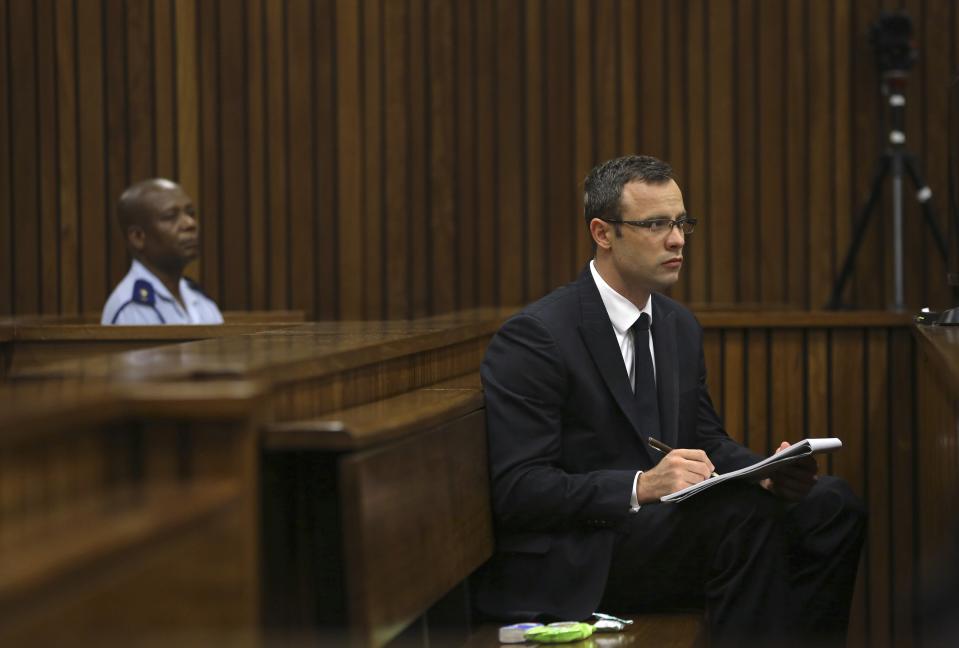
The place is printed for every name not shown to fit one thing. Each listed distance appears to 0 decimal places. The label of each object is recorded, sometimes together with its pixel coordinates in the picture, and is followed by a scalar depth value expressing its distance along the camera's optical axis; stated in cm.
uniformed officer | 1007
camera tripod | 1100
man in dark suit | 582
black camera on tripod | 1110
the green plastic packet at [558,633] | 547
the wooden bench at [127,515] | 282
